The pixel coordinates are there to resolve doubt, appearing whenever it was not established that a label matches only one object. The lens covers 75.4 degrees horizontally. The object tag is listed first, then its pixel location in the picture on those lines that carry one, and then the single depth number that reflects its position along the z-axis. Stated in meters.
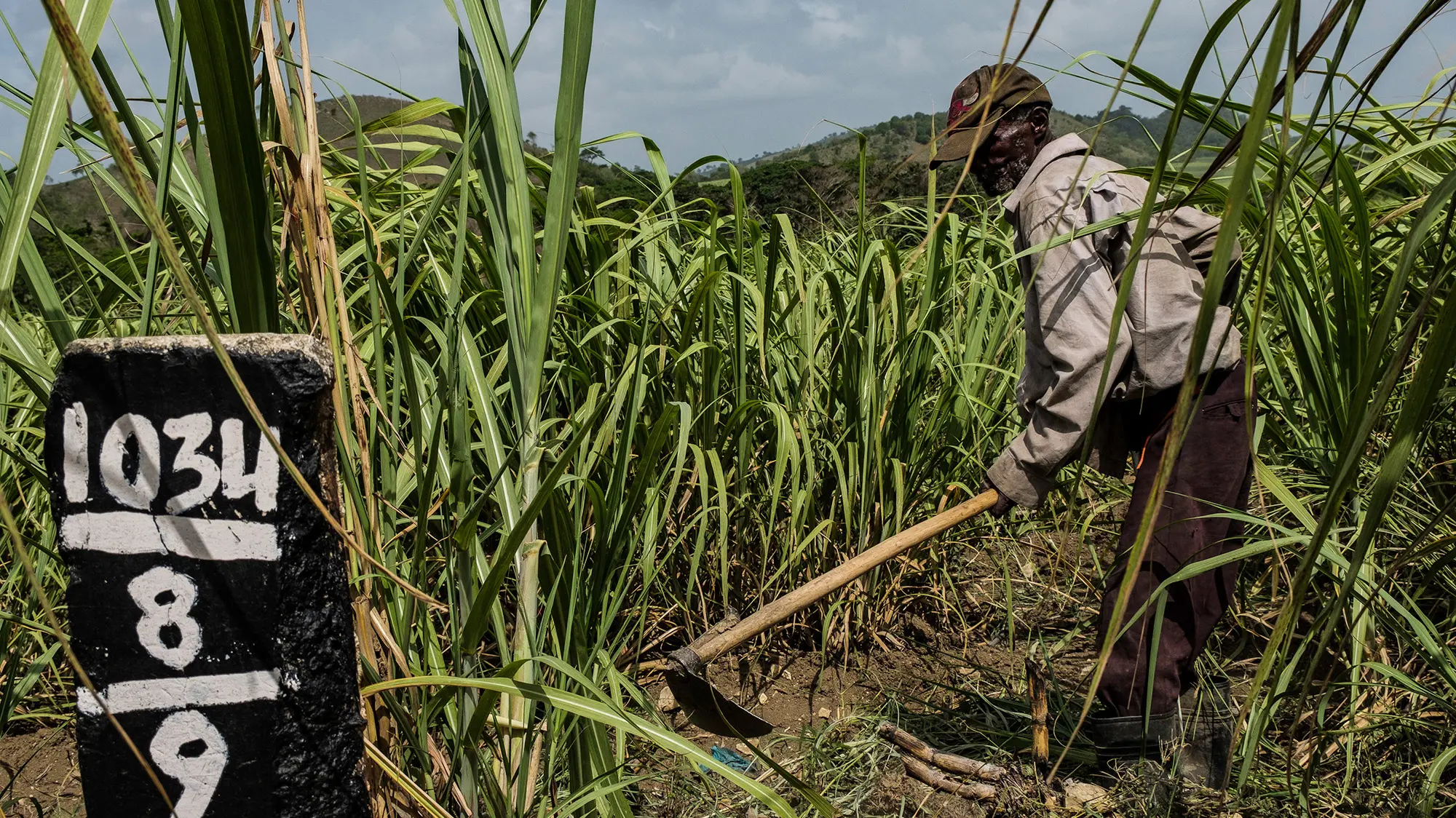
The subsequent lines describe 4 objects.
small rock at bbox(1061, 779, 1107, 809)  1.83
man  1.84
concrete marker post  0.84
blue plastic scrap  1.84
